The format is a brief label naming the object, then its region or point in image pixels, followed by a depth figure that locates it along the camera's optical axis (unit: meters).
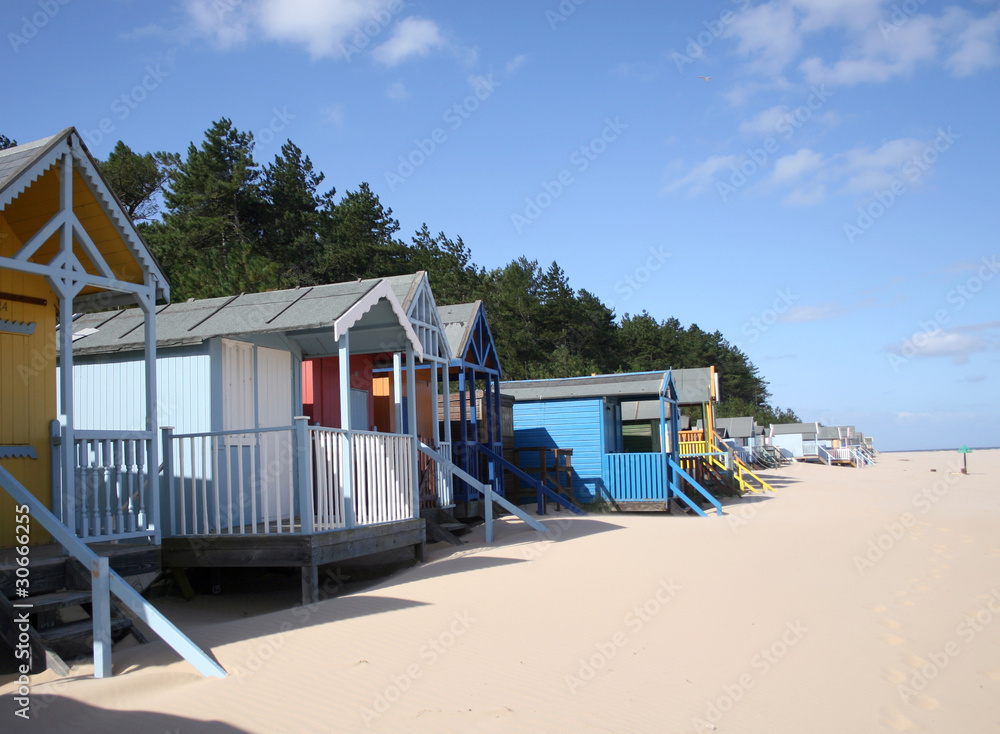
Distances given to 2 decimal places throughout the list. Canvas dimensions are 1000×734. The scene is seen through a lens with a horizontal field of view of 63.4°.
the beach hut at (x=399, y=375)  13.67
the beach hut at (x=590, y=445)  19.28
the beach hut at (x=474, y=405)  16.11
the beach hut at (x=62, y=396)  6.55
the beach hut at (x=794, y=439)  65.44
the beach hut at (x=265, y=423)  8.91
